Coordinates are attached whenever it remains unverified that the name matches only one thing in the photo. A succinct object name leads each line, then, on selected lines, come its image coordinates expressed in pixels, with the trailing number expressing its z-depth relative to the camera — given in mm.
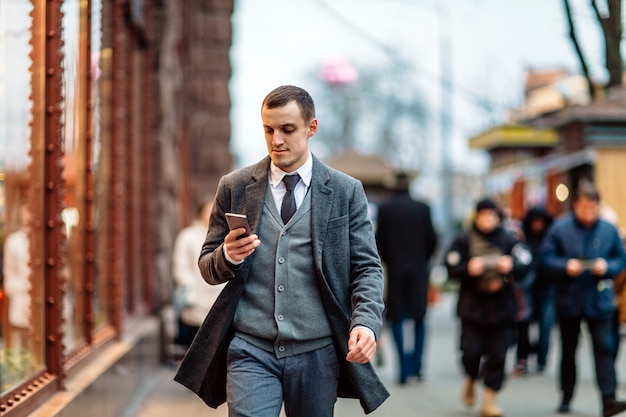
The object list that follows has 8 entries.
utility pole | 57026
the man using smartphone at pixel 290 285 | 6969
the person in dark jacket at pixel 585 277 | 13820
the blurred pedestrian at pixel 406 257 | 17809
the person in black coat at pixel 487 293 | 14139
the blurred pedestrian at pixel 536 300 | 18552
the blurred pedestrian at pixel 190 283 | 15496
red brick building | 10114
